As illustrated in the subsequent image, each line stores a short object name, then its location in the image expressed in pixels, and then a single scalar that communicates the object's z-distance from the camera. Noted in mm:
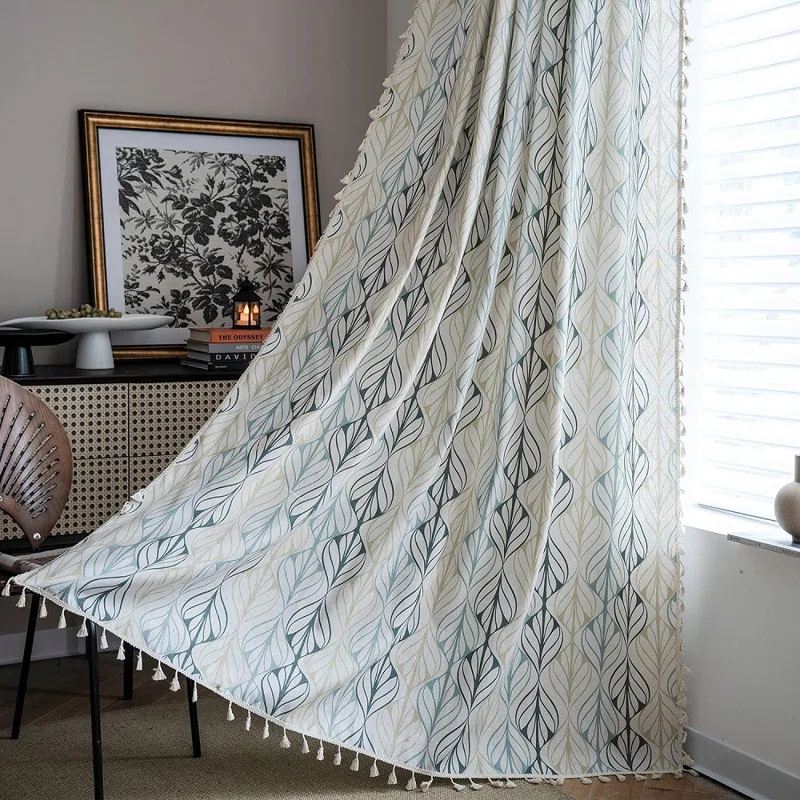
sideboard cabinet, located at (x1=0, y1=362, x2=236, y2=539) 3047
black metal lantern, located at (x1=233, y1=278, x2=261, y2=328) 3461
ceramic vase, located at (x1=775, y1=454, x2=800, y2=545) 2254
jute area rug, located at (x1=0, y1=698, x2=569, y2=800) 2416
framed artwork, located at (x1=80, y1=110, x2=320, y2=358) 3477
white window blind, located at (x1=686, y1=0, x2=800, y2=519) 2395
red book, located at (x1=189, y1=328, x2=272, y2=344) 3342
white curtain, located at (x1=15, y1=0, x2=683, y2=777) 2500
